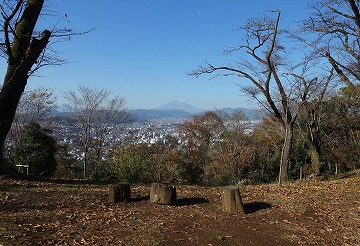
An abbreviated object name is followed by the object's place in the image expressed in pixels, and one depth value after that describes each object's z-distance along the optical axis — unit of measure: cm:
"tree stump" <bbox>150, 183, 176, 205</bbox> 635
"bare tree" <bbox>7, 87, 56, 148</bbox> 1959
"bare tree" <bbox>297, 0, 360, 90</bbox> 945
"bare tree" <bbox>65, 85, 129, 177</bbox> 2062
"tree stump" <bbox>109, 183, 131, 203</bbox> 632
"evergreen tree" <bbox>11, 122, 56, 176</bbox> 1409
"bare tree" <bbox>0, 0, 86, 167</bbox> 772
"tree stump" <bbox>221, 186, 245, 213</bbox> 616
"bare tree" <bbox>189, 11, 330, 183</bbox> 1096
